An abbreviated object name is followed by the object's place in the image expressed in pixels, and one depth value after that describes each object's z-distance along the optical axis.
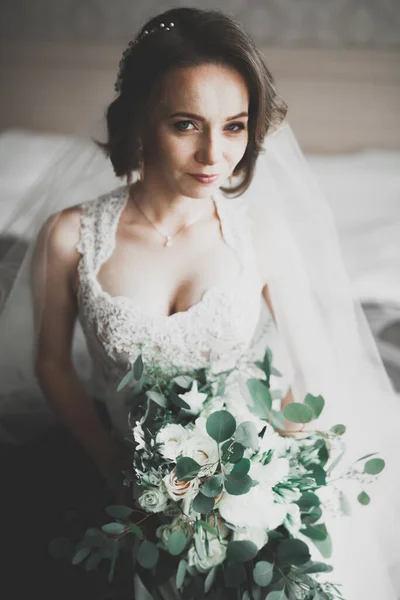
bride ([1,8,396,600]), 0.74
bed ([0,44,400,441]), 1.76
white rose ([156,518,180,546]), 0.70
